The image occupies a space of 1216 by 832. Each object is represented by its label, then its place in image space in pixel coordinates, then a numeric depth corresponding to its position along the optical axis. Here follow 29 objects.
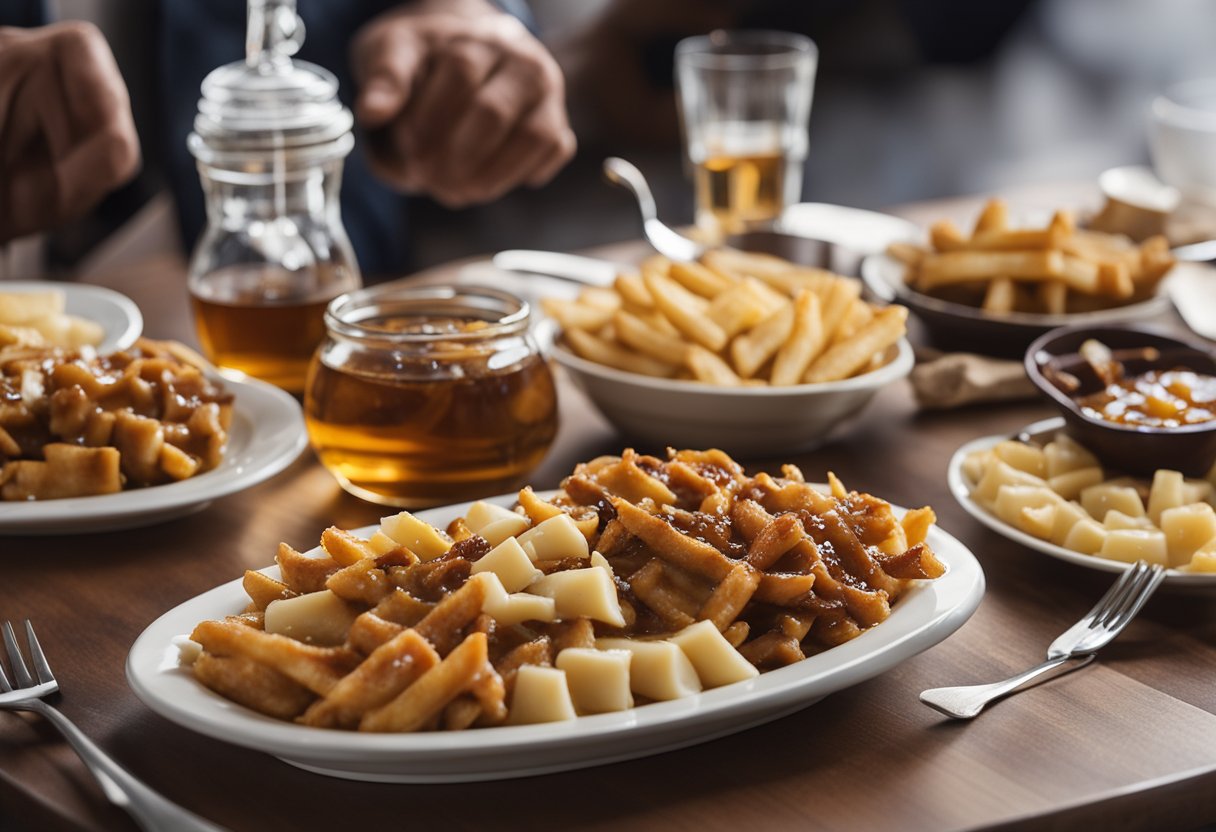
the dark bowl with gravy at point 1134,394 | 1.27
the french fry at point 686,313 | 1.34
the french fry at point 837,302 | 1.35
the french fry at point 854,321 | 1.35
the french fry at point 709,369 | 1.33
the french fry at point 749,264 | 1.43
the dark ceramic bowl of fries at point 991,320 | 1.42
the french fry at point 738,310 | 1.34
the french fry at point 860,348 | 1.33
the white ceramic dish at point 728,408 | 1.32
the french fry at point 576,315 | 1.38
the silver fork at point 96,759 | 1.08
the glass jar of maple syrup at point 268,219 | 1.39
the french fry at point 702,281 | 1.38
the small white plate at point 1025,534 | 1.21
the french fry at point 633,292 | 1.37
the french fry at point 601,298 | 1.39
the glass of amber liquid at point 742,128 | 1.60
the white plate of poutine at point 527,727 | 1.09
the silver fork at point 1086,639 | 1.15
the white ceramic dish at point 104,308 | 1.39
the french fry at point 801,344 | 1.33
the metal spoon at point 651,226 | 1.54
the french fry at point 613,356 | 1.35
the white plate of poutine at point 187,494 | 1.25
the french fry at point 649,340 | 1.34
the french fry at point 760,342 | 1.33
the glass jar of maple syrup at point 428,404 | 1.27
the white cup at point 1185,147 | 1.60
